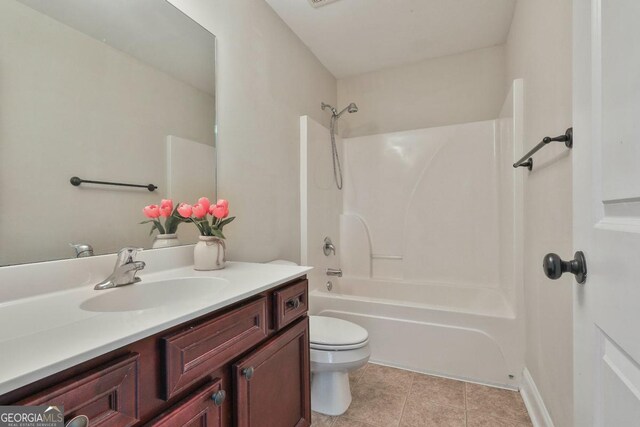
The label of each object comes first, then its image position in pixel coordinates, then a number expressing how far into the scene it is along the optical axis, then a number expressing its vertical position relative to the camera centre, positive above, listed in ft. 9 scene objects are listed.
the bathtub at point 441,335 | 5.62 -2.65
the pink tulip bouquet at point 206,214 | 3.95 -0.03
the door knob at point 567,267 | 1.88 -0.39
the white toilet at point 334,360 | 4.61 -2.46
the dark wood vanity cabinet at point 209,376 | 1.65 -1.30
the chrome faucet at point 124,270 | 3.02 -0.63
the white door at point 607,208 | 1.37 +0.01
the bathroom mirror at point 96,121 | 2.72 +1.12
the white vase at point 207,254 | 3.92 -0.58
